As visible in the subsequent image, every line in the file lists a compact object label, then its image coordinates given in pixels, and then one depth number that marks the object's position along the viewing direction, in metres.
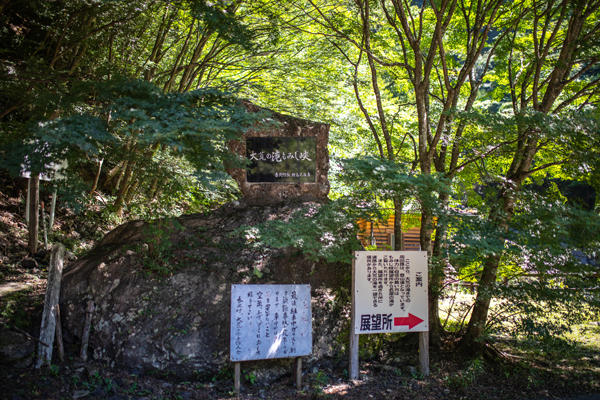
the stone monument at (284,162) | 5.91
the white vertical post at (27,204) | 6.56
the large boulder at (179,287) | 4.50
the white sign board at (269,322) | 4.29
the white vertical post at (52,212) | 6.90
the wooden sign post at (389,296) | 4.80
